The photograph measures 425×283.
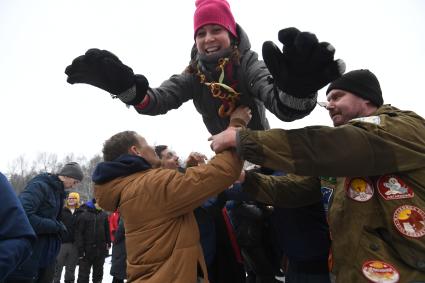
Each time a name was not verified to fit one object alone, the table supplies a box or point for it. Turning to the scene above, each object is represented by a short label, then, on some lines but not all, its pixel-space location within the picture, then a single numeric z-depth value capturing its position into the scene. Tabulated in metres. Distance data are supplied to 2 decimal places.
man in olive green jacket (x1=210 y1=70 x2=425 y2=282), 1.54
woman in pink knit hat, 1.42
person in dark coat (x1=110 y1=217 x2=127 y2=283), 4.91
